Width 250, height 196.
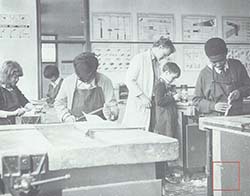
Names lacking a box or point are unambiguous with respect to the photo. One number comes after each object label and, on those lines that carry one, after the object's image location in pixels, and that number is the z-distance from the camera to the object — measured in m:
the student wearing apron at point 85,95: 3.32
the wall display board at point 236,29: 4.97
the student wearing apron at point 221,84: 3.52
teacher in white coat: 4.16
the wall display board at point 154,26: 4.64
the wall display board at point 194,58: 4.83
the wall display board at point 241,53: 5.02
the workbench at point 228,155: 2.15
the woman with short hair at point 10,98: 3.38
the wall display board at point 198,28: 4.80
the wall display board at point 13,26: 4.11
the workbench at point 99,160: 1.15
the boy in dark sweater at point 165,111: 3.93
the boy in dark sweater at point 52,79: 4.13
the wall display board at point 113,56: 4.52
